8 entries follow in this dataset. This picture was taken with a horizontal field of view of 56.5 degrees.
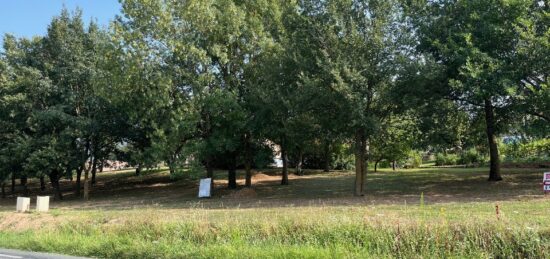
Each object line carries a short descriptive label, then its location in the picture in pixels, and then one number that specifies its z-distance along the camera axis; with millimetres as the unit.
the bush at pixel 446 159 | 44438
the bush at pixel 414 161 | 45656
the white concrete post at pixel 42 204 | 19944
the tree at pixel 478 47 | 19156
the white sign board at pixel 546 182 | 14712
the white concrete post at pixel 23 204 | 20375
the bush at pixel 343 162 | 43469
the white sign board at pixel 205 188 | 25578
